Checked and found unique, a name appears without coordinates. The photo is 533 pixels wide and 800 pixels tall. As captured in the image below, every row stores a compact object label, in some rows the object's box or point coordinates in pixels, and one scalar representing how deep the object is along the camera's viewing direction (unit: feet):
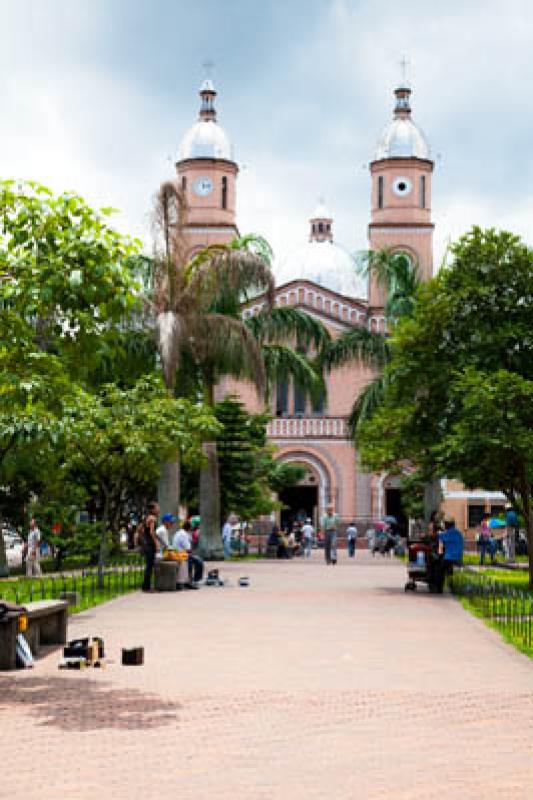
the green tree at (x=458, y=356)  69.72
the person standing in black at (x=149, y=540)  67.67
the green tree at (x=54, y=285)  32.42
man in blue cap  72.54
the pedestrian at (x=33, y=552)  90.22
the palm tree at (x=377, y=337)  101.86
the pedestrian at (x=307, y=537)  134.10
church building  176.45
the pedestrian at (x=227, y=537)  124.26
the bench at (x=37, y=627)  35.68
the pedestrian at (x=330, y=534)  109.69
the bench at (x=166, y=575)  69.92
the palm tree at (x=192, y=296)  87.81
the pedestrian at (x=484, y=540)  114.84
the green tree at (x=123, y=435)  70.28
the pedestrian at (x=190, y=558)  73.05
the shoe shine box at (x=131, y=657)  36.70
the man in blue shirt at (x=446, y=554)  70.54
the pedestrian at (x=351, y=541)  137.49
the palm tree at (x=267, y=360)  100.22
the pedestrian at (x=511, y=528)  111.65
